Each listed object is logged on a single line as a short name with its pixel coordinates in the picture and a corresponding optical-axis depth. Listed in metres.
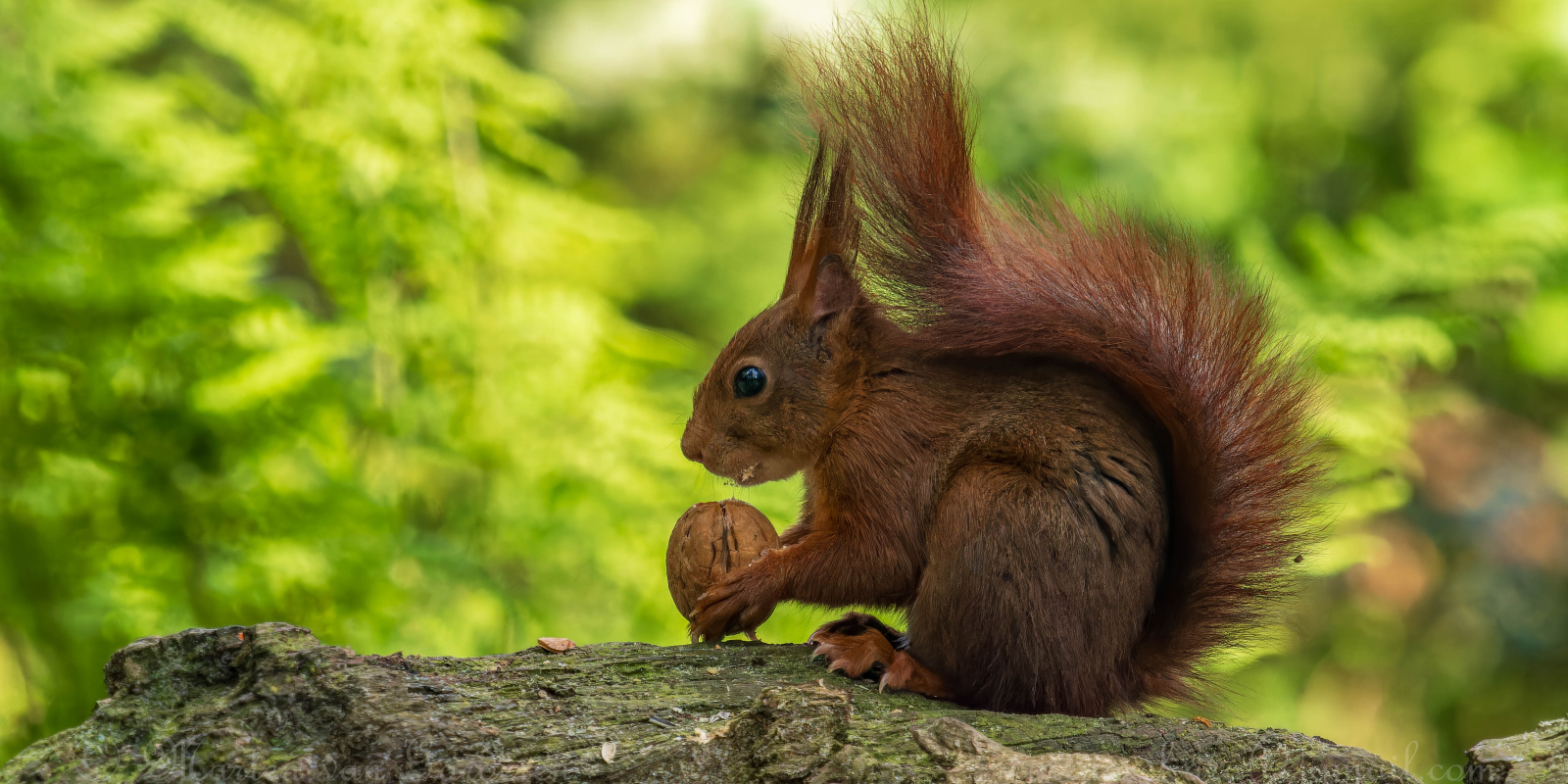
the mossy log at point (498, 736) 5.65
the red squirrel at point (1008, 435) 5.73
